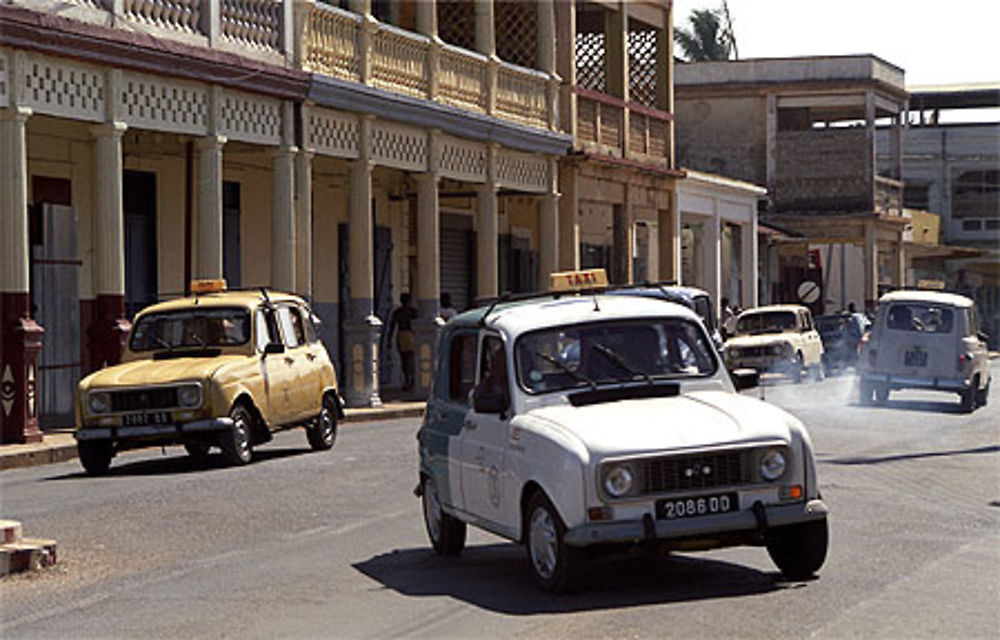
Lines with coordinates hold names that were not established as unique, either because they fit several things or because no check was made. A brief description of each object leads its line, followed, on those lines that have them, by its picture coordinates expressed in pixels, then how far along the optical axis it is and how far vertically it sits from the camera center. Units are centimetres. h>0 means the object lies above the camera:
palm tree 8300 +1013
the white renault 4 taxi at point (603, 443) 1029 -94
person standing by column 3541 -105
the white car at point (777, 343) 3991 -148
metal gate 2720 -39
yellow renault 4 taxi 1966 -109
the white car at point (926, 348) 3100 -126
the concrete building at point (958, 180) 7894 +375
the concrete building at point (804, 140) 6156 +429
